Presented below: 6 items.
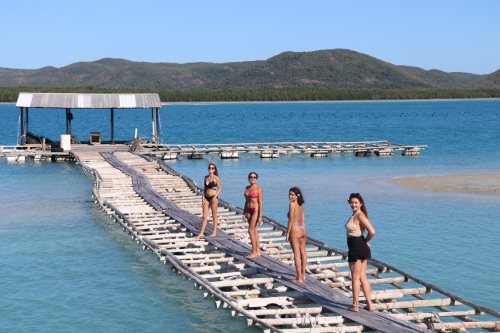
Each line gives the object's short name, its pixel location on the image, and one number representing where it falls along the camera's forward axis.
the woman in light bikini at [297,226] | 13.09
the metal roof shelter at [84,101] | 42.97
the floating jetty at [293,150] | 44.28
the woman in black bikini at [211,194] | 16.95
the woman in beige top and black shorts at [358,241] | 11.52
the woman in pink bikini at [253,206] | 14.83
